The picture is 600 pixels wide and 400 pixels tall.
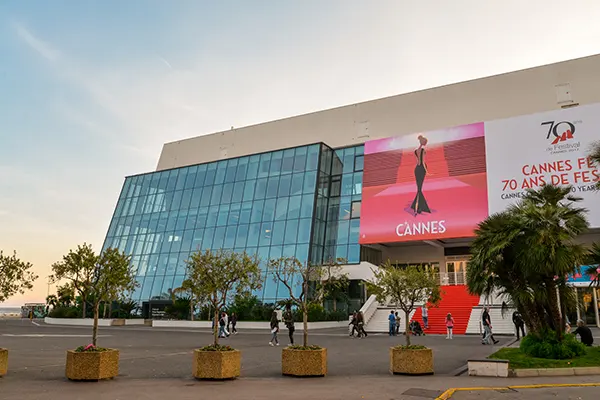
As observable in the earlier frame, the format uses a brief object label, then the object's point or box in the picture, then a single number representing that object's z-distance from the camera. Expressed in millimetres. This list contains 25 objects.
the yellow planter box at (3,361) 11094
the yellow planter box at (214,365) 11258
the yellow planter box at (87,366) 10820
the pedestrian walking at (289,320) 20992
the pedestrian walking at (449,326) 24983
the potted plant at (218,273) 13344
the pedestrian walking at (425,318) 29073
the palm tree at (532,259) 14281
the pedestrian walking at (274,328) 21156
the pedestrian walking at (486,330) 22047
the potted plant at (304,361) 11953
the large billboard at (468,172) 36250
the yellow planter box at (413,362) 12352
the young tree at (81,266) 13258
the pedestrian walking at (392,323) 27828
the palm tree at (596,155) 16628
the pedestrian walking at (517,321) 22516
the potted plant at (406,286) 14312
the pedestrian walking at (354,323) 26875
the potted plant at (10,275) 12688
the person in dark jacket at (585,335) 16641
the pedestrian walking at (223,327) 25844
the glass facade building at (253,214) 41188
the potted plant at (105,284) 11000
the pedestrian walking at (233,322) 29188
